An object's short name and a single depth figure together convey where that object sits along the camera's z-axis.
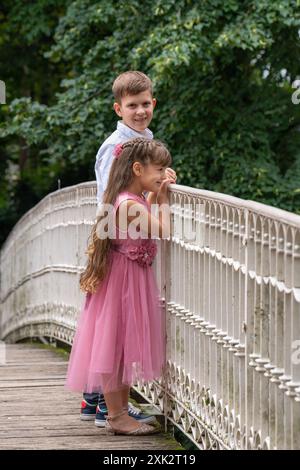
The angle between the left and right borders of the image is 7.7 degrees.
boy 11.06
